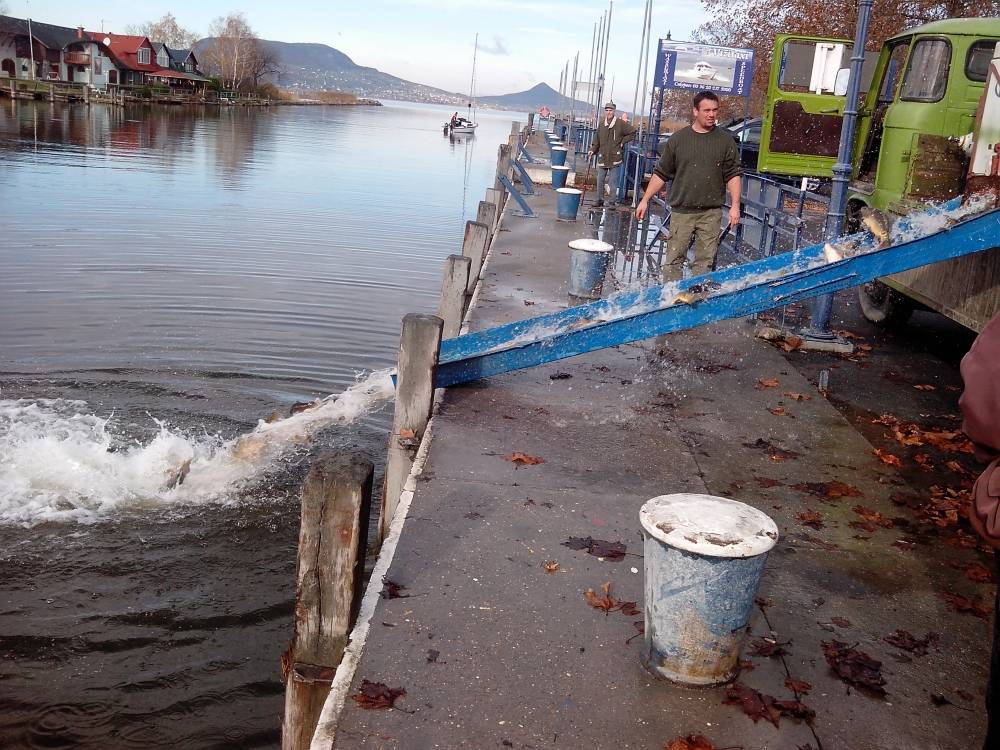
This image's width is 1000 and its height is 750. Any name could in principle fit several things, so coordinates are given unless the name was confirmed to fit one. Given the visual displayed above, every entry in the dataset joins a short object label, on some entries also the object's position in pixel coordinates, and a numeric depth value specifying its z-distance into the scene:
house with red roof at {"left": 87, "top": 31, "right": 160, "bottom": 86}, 110.19
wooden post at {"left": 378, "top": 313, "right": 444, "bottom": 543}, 6.55
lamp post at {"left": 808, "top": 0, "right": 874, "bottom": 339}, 8.75
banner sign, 19.77
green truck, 8.83
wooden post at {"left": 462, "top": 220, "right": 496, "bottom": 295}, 11.02
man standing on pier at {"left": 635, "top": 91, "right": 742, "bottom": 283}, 9.92
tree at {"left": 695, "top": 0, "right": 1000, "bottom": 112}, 30.81
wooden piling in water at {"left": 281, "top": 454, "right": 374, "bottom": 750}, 3.94
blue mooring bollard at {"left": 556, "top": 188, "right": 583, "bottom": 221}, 19.64
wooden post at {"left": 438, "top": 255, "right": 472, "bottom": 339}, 8.46
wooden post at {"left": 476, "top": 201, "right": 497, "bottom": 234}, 12.99
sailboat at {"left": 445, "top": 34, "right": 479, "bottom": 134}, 90.94
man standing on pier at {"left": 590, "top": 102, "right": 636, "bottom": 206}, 22.03
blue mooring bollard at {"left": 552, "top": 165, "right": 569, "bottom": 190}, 24.47
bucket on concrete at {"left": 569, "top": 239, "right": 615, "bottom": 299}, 11.55
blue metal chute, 6.96
